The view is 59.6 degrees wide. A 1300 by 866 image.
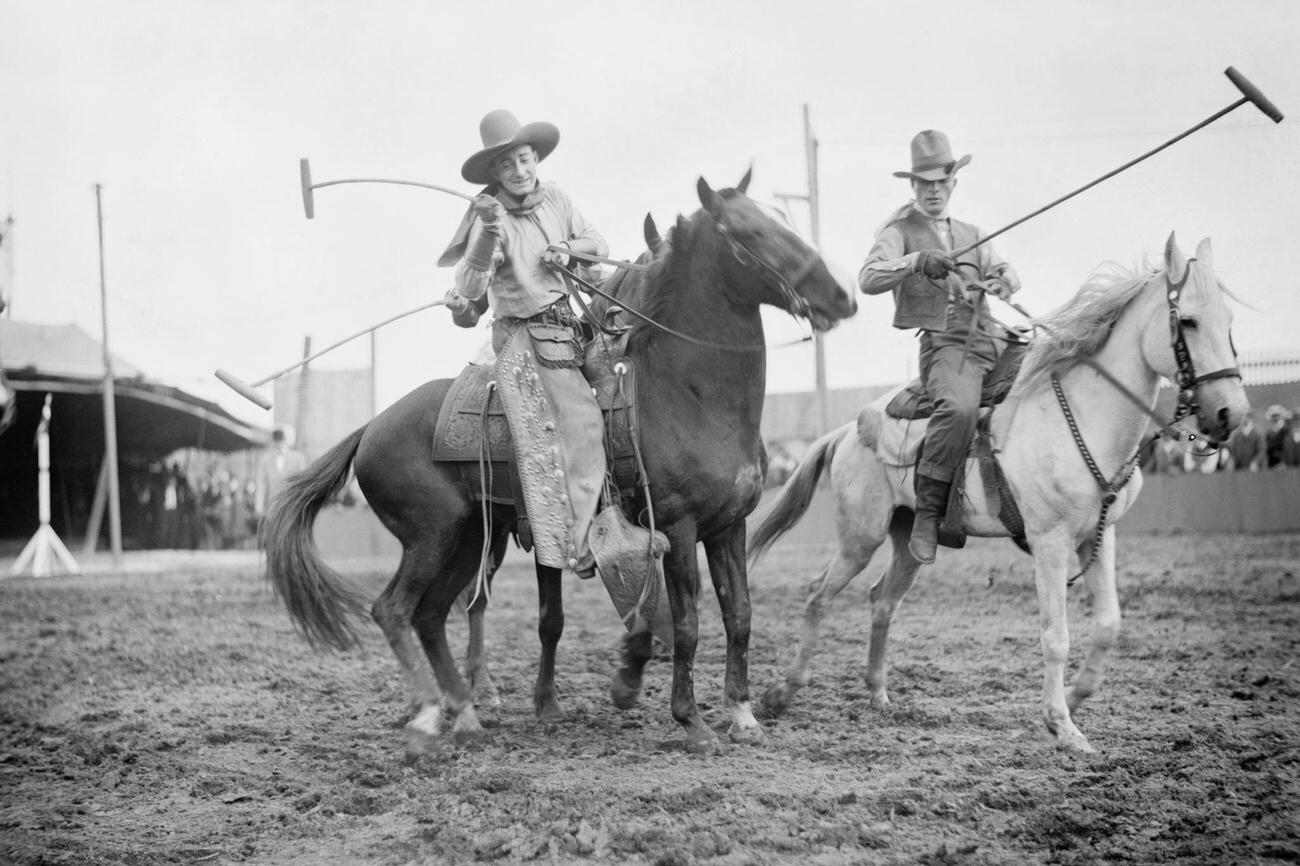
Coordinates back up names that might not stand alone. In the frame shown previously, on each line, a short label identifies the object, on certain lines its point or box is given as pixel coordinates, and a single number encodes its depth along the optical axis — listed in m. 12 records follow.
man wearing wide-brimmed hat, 5.33
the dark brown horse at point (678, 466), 5.22
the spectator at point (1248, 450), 16.91
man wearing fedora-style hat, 5.60
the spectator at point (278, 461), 22.73
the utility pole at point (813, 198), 18.41
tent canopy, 20.58
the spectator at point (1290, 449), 16.47
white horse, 4.95
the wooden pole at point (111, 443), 20.88
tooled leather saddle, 5.46
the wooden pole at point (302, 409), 22.95
